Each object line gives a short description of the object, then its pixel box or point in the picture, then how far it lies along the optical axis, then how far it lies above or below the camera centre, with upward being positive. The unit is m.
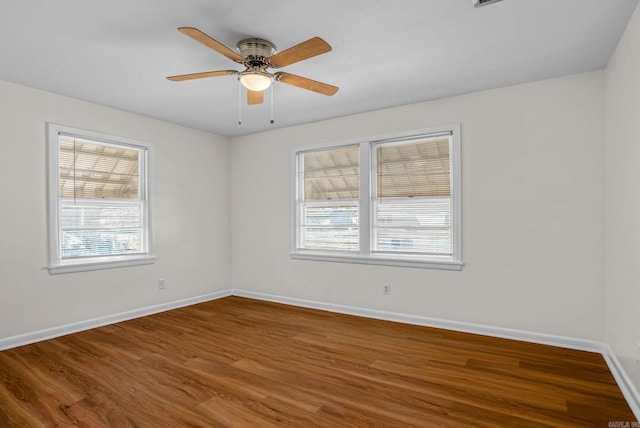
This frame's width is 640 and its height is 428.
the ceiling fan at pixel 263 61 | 2.29 +1.03
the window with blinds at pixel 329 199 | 4.59 +0.16
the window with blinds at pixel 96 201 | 3.74 +0.13
